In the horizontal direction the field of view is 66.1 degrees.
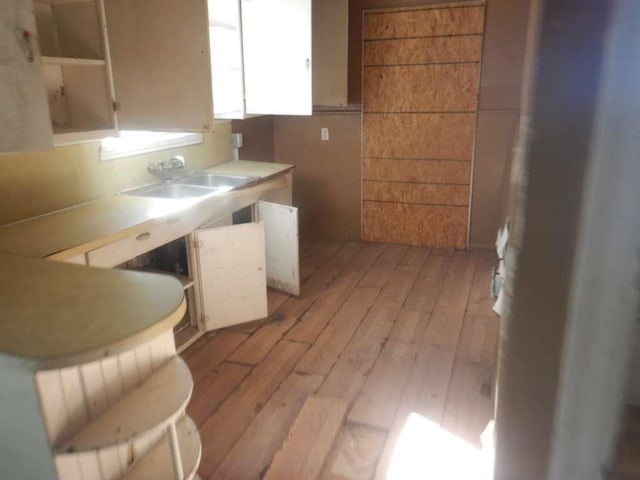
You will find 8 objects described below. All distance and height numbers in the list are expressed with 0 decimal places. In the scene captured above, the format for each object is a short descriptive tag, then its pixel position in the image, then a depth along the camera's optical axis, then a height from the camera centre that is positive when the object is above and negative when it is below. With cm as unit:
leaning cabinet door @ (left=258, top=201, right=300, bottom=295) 344 -93
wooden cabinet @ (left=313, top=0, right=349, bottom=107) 396 +47
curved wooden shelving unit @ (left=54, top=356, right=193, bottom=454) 128 -82
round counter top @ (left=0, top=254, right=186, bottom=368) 118 -53
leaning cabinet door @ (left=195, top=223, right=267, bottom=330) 291 -96
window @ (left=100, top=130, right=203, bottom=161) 292 -20
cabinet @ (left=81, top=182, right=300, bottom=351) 286 -93
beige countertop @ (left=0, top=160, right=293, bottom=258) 203 -52
